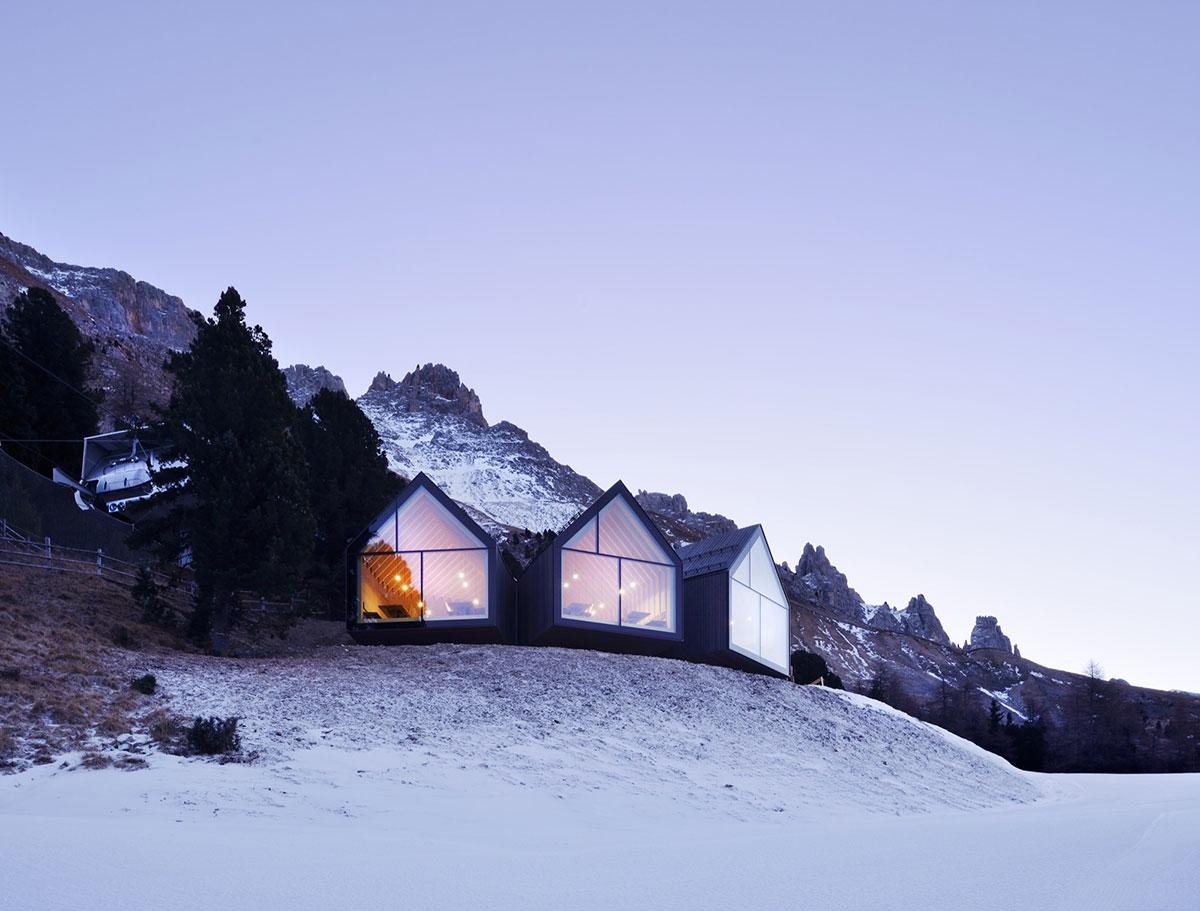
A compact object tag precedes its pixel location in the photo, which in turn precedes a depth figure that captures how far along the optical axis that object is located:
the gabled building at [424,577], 29.17
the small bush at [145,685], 18.12
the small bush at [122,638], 21.70
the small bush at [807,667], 49.00
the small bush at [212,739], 15.29
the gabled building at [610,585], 29.09
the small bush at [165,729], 15.50
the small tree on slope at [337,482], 35.28
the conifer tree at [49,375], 41.09
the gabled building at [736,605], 30.84
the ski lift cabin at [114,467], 46.12
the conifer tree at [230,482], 25.08
